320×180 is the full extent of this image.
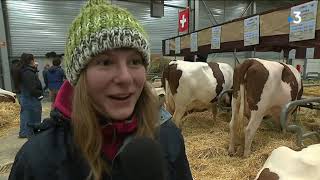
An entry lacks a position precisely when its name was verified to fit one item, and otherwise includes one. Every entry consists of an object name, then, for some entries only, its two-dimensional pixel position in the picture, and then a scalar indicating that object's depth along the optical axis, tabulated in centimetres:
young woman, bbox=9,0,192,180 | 64
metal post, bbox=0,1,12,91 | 695
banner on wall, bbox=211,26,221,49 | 355
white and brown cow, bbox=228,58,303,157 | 251
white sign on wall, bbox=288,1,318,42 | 214
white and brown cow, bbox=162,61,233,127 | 337
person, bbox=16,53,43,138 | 328
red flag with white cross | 597
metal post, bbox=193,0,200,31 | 885
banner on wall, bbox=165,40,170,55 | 539
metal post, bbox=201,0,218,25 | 961
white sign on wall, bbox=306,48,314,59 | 452
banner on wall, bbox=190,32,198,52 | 407
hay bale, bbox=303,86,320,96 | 421
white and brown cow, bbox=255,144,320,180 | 120
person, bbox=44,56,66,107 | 468
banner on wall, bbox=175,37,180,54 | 483
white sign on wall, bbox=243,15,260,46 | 281
